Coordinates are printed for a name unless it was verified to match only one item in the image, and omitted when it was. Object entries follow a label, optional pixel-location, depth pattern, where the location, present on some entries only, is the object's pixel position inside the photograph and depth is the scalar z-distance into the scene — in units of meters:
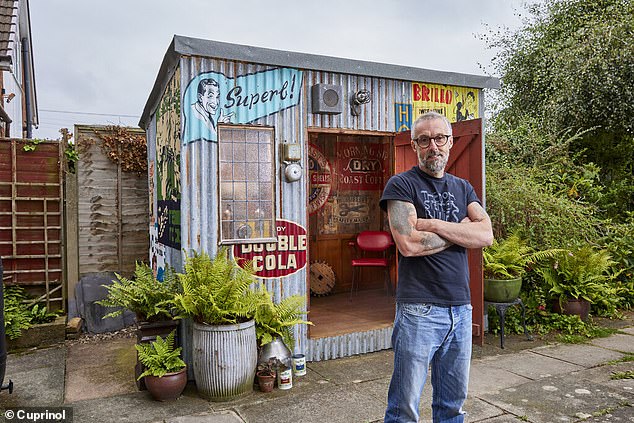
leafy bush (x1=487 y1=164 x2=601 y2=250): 7.18
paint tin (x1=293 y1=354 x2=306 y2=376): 4.89
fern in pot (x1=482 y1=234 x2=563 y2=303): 5.94
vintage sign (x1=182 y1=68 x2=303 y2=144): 4.74
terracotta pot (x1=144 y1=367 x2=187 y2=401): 4.26
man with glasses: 2.56
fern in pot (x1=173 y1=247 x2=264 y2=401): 4.28
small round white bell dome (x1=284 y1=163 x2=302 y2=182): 5.11
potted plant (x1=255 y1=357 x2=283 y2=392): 4.50
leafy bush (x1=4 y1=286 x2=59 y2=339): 6.11
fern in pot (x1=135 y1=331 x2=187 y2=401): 4.27
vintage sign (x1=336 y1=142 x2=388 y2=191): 8.77
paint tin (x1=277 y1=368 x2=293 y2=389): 4.58
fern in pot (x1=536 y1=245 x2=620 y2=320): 6.75
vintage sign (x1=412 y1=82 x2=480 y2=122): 6.00
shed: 4.78
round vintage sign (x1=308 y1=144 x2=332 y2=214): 8.45
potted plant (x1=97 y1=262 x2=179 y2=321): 4.68
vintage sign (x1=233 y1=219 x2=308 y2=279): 5.02
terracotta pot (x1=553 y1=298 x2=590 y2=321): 6.74
